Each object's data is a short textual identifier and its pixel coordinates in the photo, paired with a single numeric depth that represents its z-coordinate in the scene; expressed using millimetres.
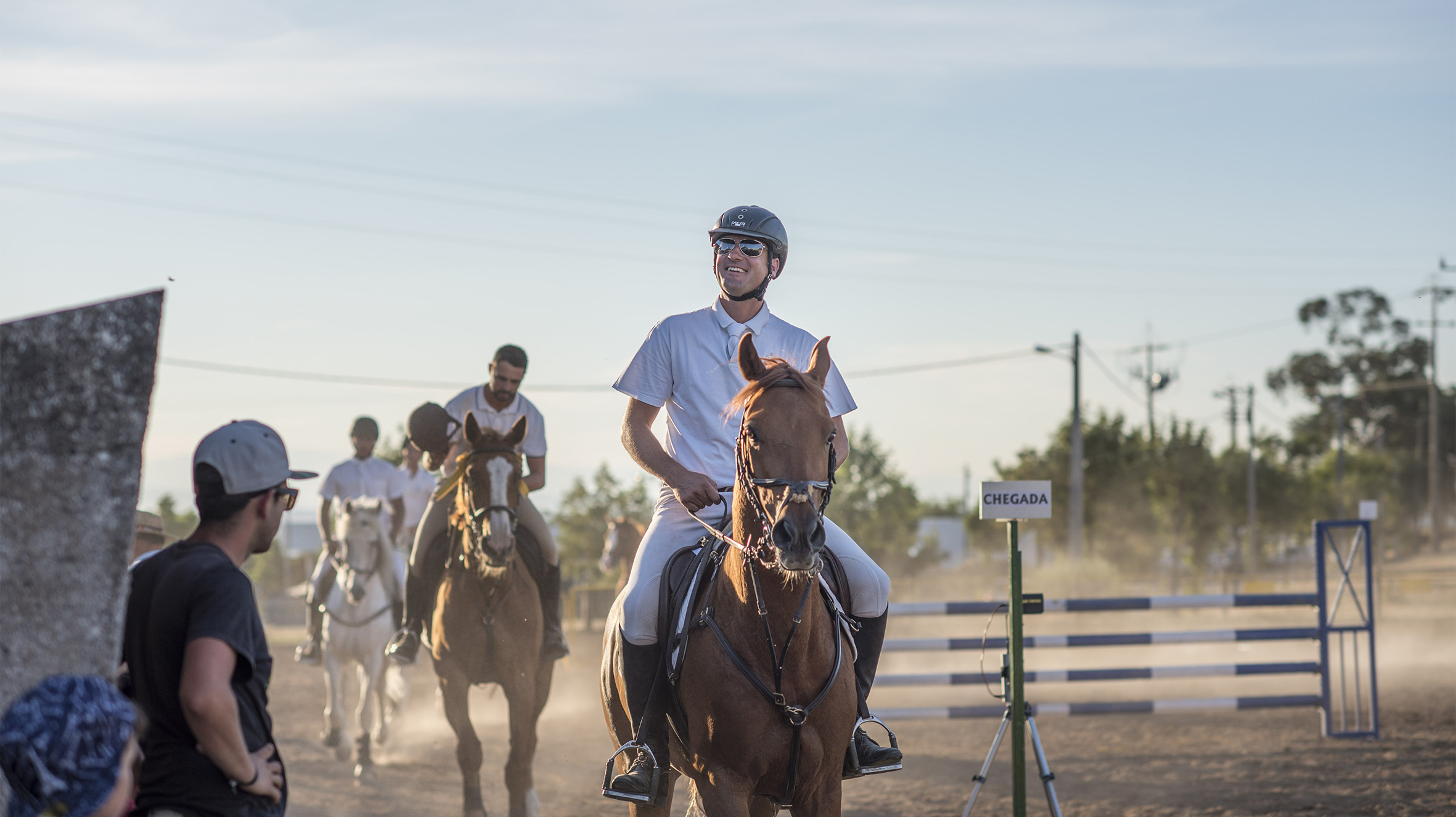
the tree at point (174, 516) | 80819
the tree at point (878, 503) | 59875
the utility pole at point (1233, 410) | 65250
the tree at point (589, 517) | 56469
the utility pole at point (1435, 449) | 57250
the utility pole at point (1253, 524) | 52316
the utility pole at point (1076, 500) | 37875
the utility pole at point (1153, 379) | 58156
